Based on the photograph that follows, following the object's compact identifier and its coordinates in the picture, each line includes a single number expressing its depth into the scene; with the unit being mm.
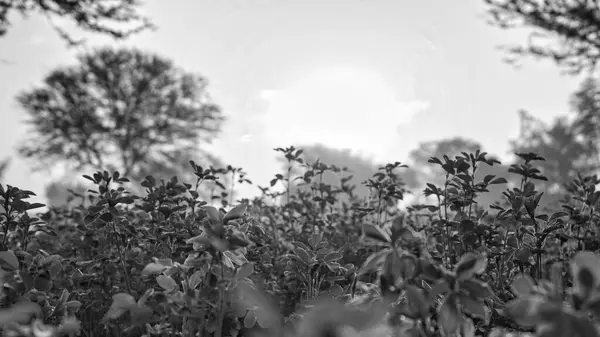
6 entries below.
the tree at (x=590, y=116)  17253
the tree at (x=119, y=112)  23062
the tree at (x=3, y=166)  26872
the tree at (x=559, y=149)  37844
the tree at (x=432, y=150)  46188
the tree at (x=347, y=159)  47812
